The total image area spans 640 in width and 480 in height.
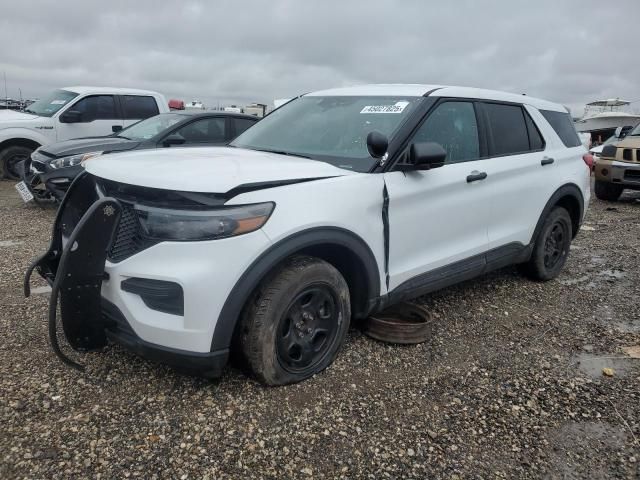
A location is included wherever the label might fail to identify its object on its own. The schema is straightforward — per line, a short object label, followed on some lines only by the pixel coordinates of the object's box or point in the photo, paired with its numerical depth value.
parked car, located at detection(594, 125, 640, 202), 9.95
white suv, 2.54
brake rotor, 3.56
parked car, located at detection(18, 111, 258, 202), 6.99
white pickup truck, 9.47
